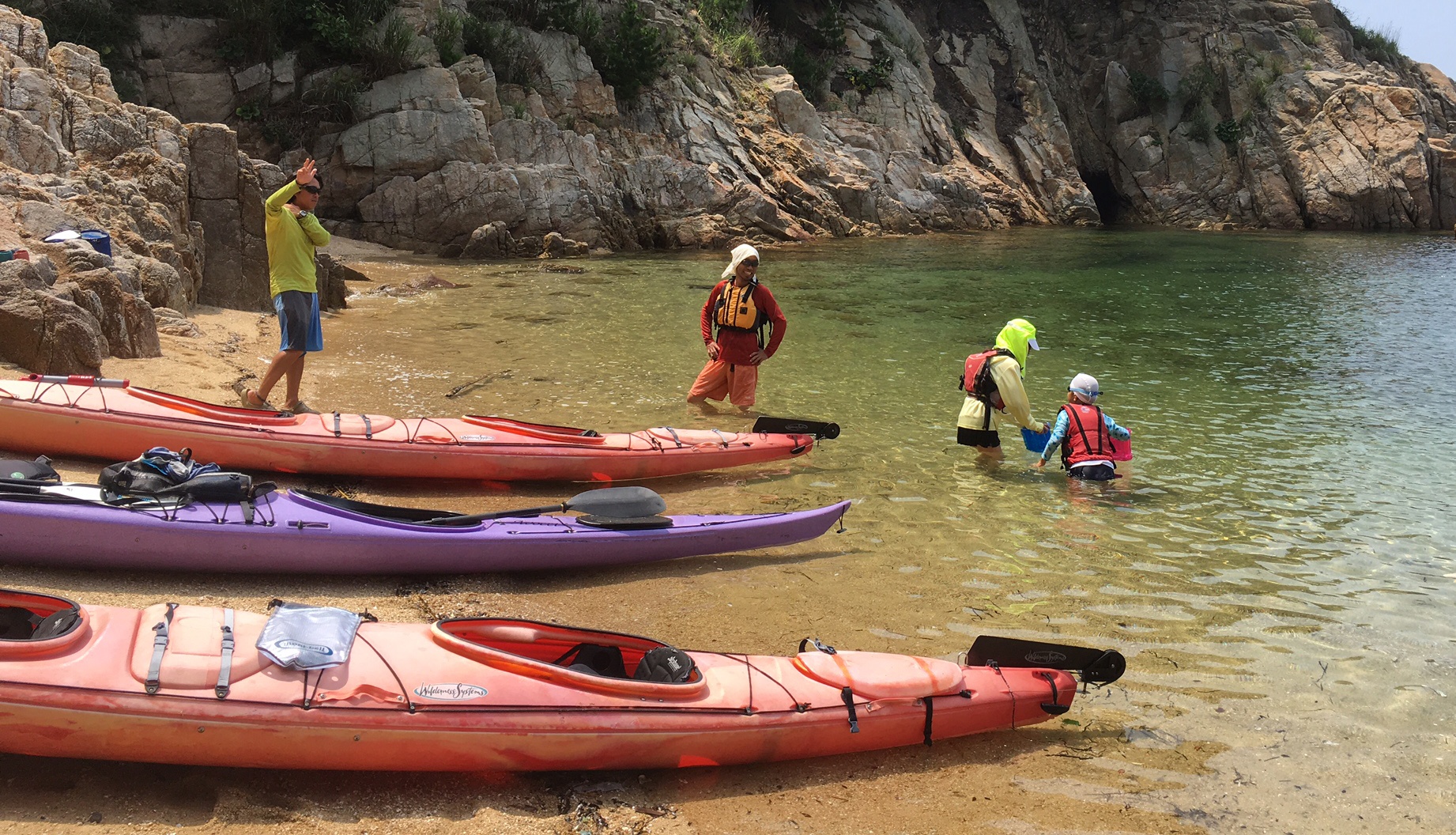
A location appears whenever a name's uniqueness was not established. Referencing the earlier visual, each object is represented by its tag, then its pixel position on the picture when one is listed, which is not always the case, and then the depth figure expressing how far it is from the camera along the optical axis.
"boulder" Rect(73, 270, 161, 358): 7.47
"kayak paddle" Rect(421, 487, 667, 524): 5.10
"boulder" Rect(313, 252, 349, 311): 11.69
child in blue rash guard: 6.45
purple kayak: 4.37
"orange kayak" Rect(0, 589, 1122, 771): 3.11
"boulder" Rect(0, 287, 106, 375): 6.66
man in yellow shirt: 6.71
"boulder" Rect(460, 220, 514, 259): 17.83
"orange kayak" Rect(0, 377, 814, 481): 5.62
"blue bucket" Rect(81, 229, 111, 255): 7.95
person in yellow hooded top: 6.66
